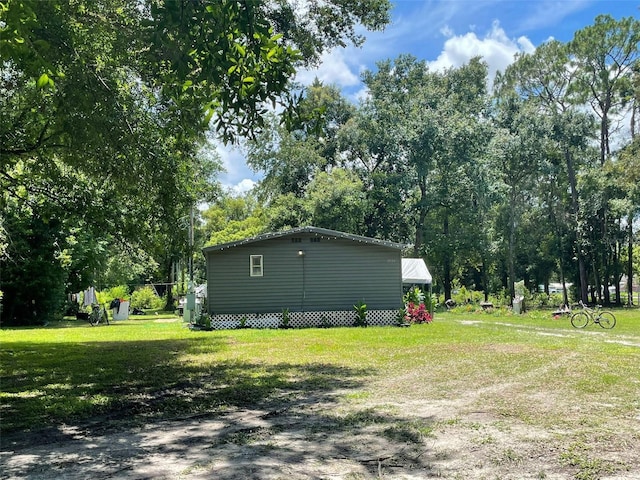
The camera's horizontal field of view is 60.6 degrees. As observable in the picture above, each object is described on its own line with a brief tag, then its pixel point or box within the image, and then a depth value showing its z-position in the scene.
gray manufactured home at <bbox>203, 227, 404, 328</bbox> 18.98
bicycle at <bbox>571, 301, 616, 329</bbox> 18.41
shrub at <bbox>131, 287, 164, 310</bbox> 38.66
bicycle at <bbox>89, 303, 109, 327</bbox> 22.50
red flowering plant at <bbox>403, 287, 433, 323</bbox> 20.43
